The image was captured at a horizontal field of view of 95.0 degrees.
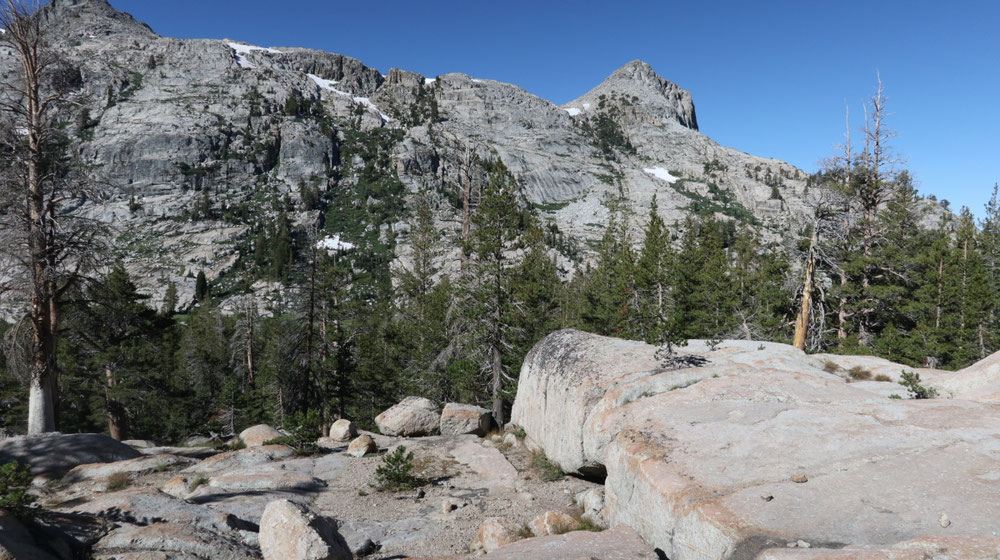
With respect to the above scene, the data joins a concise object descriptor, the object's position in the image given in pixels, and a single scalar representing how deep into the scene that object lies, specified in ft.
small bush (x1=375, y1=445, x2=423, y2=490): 42.88
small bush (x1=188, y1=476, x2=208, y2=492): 40.68
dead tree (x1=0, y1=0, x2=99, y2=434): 41.09
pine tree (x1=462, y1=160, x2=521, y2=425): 68.03
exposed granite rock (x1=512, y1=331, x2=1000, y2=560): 17.47
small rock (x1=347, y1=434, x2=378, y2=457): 54.49
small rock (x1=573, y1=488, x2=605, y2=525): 30.89
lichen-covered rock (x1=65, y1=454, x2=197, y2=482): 42.14
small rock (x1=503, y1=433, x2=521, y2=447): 55.71
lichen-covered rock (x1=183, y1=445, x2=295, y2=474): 48.49
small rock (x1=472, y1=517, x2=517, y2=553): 27.89
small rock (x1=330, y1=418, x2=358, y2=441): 62.77
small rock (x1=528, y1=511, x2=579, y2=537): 28.78
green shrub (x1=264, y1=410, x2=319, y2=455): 53.62
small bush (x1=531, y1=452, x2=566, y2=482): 42.68
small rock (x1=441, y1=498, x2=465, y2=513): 37.25
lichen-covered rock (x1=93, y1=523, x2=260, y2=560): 21.25
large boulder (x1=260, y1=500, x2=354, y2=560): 22.16
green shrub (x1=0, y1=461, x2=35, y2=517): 20.45
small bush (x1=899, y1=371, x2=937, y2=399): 33.22
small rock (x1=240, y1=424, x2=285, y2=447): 59.72
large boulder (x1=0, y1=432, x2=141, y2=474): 42.42
